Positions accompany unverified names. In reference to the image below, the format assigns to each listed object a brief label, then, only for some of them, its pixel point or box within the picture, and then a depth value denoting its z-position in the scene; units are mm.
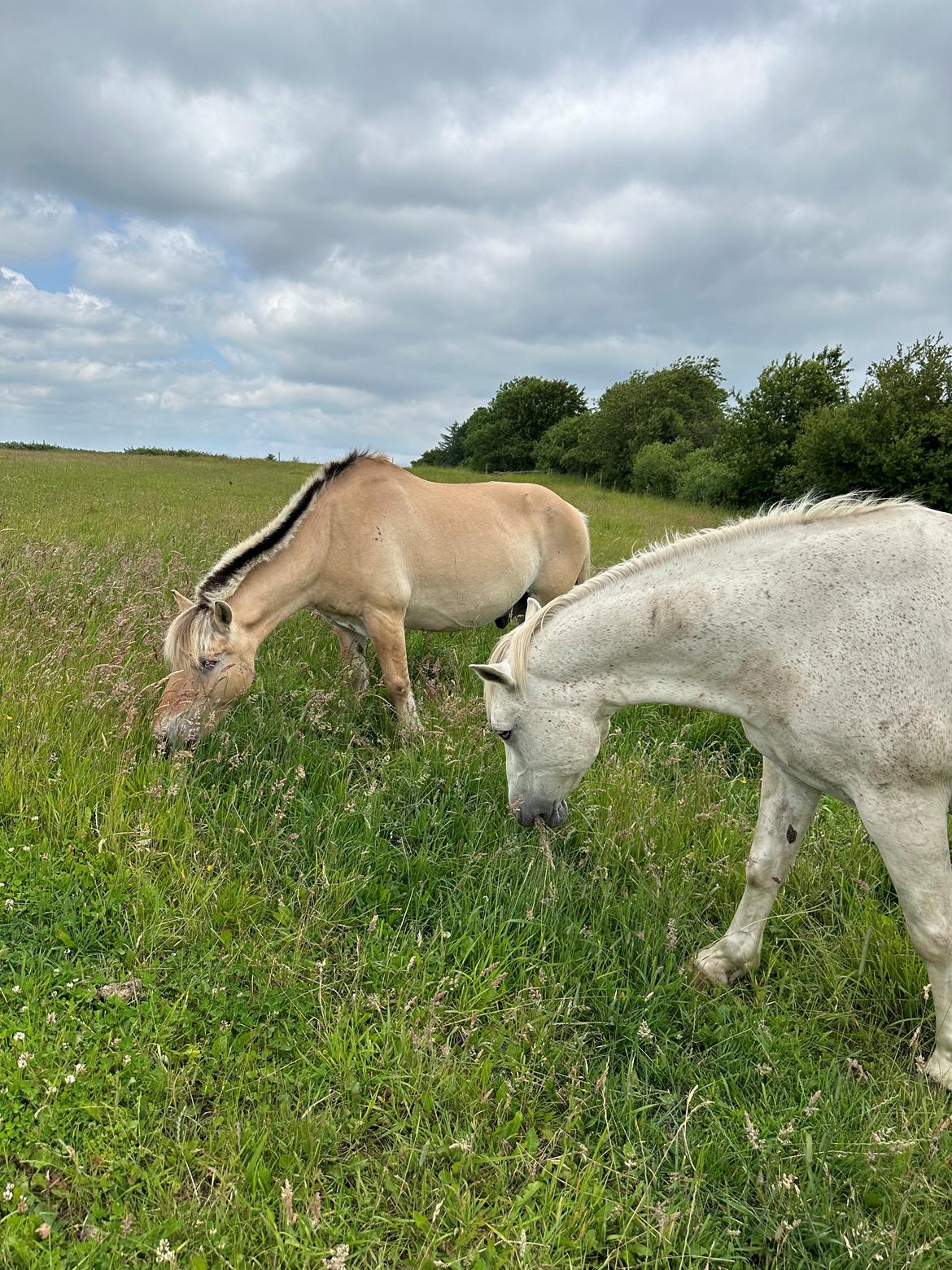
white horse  2346
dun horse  4004
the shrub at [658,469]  35469
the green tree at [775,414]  28359
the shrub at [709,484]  29891
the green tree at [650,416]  44312
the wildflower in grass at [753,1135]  1991
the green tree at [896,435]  21672
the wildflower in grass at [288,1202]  1638
